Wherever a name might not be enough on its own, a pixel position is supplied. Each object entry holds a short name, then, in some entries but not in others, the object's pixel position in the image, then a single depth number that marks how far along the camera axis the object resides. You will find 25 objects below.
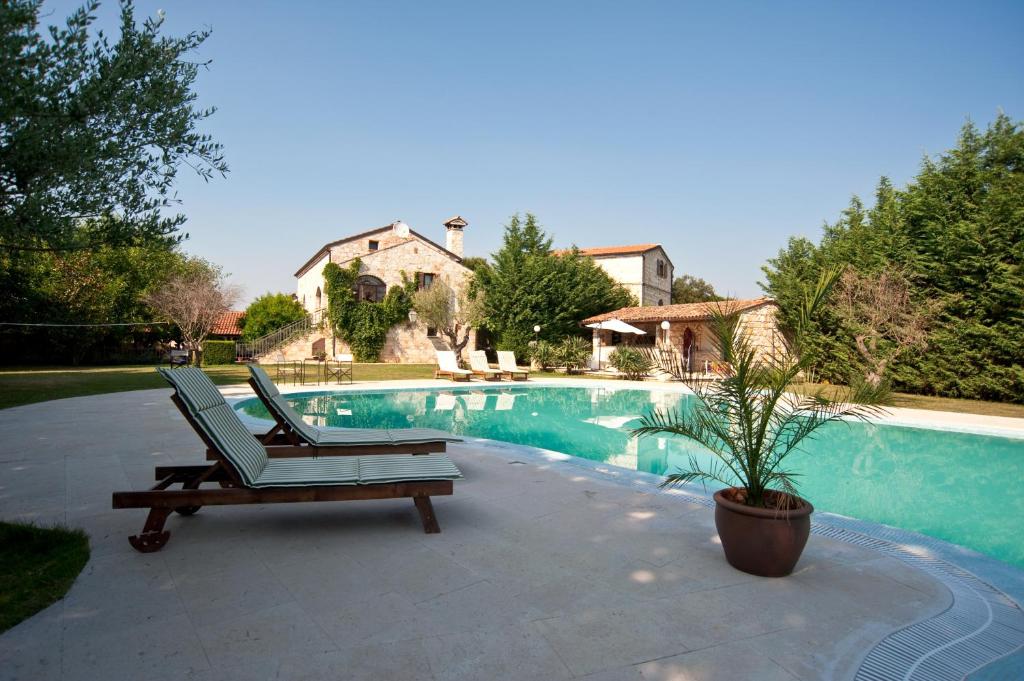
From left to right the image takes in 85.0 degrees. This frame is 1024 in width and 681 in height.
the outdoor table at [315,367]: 18.89
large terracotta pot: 3.21
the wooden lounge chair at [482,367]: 19.44
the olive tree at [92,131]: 3.28
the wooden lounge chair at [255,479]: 3.51
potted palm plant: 3.25
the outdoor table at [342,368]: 17.89
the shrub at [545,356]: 25.36
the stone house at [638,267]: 31.75
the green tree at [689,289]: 48.84
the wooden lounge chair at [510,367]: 19.74
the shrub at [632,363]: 21.23
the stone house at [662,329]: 23.84
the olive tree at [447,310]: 28.19
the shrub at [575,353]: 24.61
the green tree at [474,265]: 29.30
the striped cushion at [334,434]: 5.22
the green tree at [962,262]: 14.70
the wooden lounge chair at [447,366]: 19.14
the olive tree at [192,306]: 25.70
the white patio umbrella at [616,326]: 23.45
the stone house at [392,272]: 28.55
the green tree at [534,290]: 27.14
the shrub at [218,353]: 27.08
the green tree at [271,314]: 30.91
